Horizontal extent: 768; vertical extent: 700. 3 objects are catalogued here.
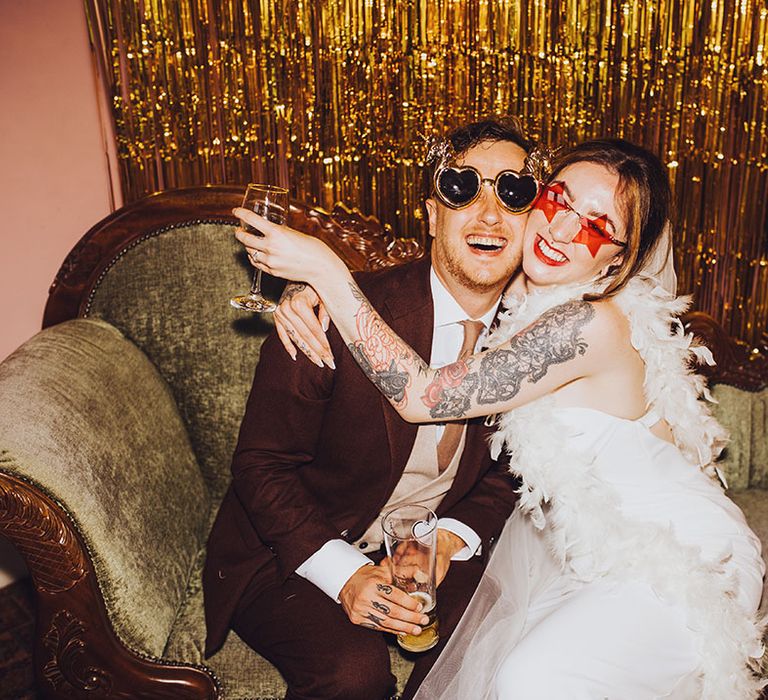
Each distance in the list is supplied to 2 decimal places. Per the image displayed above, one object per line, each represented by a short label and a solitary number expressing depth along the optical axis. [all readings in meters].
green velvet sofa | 1.59
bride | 1.50
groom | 1.71
